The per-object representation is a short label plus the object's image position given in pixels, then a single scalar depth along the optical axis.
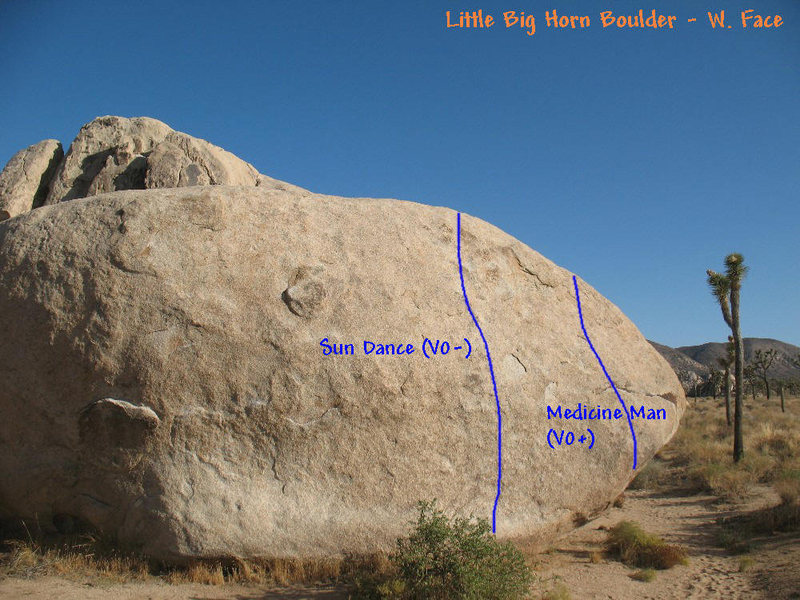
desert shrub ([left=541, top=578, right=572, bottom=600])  5.76
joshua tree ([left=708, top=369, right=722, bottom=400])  43.28
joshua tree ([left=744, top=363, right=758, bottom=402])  41.35
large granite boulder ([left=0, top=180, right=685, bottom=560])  6.00
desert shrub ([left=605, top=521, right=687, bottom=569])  7.28
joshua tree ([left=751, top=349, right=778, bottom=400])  38.81
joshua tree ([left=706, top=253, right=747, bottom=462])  14.56
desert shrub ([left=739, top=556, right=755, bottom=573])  7.05
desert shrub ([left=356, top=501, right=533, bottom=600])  5.27
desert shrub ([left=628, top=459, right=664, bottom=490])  12.89
